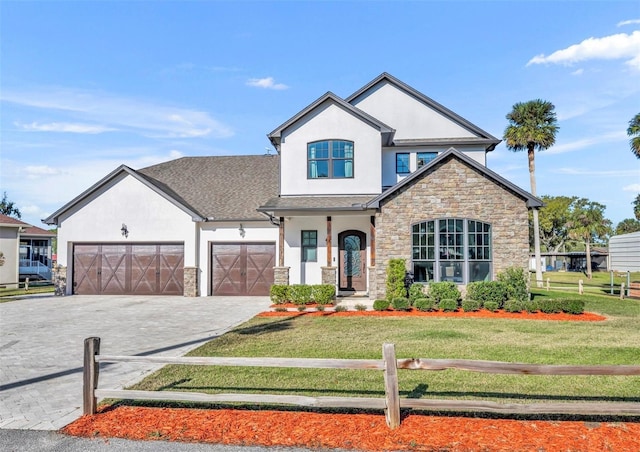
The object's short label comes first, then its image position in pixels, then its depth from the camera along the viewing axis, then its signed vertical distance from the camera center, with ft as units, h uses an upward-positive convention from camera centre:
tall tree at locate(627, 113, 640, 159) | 82.07 +22.34
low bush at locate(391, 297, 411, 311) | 45.93 -6.23
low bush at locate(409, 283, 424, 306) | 48.03 -5.22
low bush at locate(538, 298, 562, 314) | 44.27 -6.33
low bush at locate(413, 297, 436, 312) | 45.55 -6.27
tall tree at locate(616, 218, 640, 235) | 252.21 +12.52
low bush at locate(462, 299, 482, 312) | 45.06 -6.33
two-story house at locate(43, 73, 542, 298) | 51.49 +4.31
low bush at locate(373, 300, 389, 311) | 45.68 -6.32
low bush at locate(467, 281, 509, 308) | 47.29 -5.08
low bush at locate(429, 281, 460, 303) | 47.42 -5.00
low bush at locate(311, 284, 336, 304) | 50.21 -5.57
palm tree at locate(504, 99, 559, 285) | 113.70 +31.84
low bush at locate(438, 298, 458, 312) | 45.11 -6.23
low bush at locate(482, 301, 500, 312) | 45.75 -6.44
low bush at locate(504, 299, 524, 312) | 44.73 -6.30
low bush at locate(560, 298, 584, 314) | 43.42 -6.19
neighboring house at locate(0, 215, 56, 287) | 90.22 -1.10
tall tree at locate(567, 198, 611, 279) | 175.82 +12.10
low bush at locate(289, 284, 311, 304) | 50.72 -5.81
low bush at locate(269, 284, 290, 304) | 51.26 -5.76
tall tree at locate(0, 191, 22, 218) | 196.44 +18.15
